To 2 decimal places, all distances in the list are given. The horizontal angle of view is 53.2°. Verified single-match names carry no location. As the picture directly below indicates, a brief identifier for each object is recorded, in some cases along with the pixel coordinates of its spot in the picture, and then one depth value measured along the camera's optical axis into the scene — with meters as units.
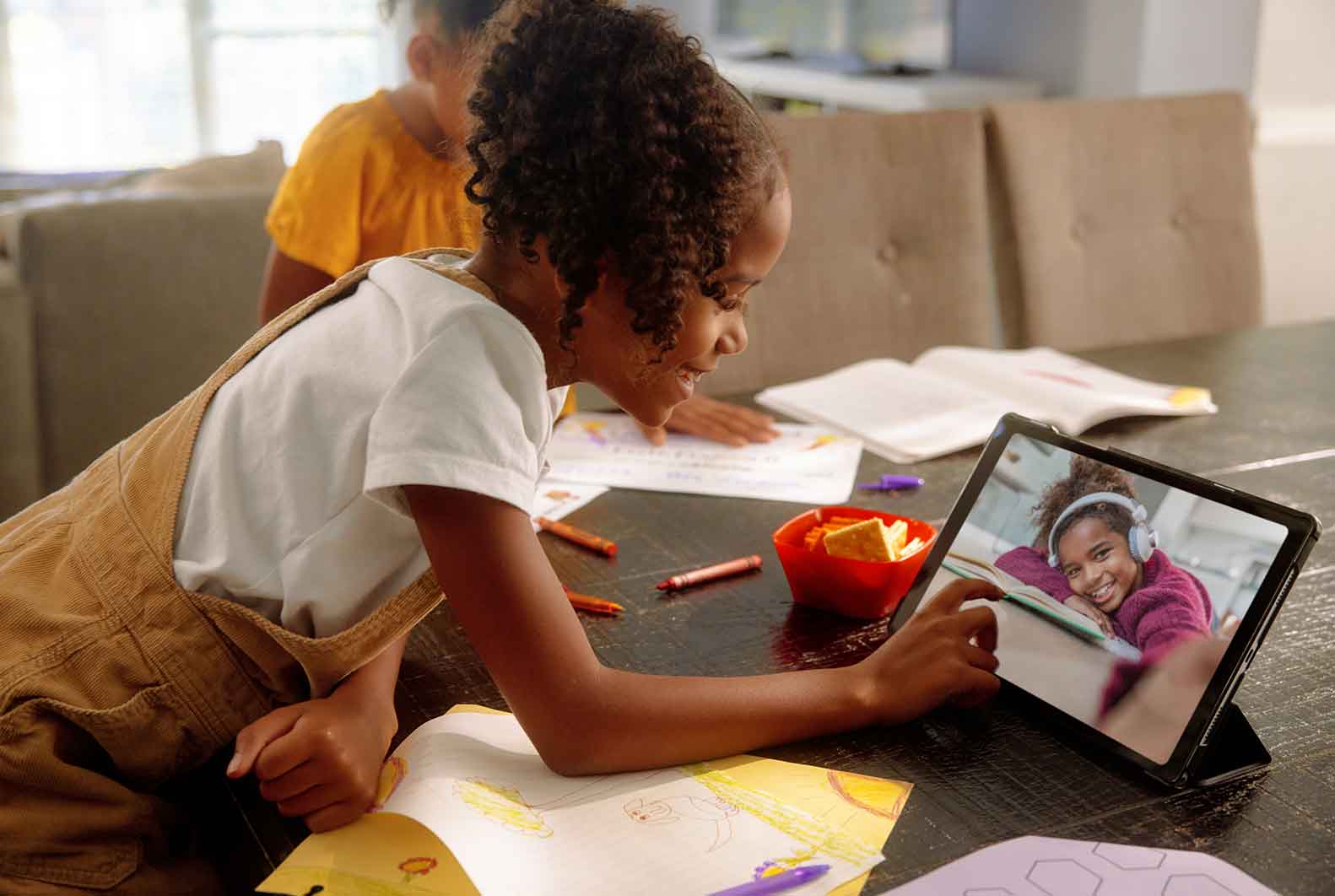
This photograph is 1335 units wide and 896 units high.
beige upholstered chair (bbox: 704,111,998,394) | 2.05
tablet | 0.78
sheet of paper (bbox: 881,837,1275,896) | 0.67
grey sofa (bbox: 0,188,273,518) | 2.37
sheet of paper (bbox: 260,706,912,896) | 0.69
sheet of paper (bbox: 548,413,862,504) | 1.28
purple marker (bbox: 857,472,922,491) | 1.27
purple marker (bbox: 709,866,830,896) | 0.68
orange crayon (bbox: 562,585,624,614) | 1.00
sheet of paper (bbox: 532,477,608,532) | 1.21
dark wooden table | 0.73
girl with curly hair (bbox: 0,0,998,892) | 0.77
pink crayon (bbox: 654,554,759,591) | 1.04
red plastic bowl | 0.99
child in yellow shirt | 1.61
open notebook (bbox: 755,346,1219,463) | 1.42
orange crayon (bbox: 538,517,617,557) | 1.12
